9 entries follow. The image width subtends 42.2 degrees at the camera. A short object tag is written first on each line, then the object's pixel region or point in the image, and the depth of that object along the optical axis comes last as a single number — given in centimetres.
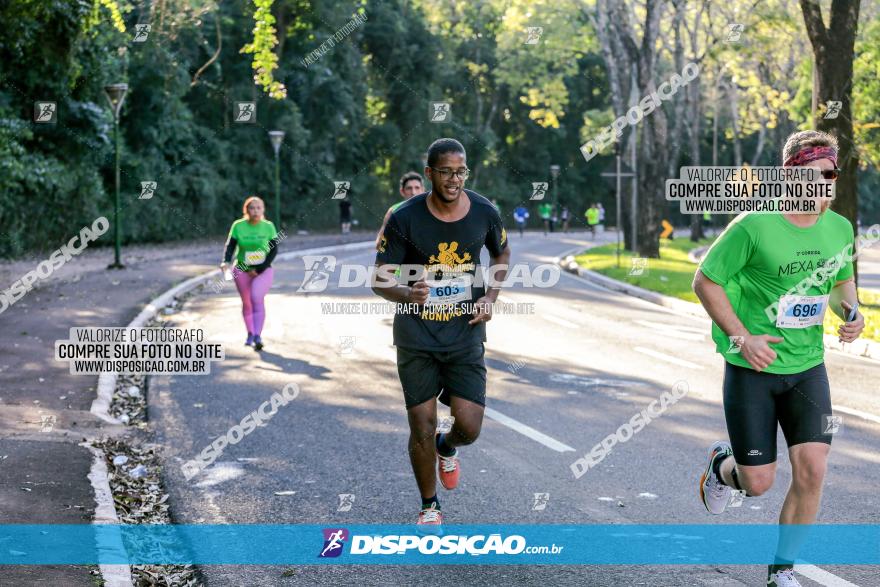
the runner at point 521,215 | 5722
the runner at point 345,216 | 5212
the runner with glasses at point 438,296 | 580
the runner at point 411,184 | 1055
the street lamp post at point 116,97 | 2588
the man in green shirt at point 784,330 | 494
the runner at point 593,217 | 5138
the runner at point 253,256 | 1343
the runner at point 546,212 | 5959
